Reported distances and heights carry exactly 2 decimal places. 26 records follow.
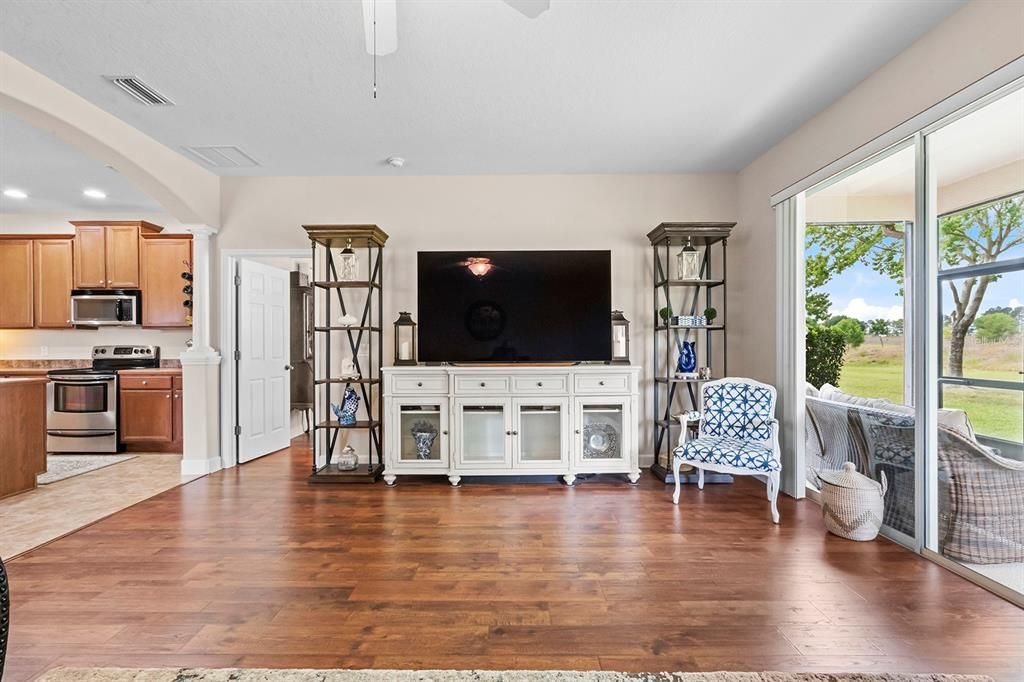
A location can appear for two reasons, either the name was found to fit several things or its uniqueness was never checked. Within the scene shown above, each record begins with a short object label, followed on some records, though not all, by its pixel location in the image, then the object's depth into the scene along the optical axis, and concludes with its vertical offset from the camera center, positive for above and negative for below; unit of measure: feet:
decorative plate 13.38 -2.73
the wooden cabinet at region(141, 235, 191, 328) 17.99 +2.24
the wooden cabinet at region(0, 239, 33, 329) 18.12 +2.13
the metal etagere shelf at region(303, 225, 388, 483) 13.58 -0.02
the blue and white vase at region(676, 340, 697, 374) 13.78 -0.56
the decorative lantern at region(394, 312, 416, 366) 13.93 +0.01
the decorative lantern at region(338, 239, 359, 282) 14.17 +2.16
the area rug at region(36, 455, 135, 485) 14.05 -3.84
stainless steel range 16.90 -2.37
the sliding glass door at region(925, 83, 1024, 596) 7.77 -0.07
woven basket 9.32 -3.17
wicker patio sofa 7.70 -2.55
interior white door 15.66 -0.67
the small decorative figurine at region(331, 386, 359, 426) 13.66 -1.91
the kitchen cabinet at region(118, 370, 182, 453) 17.17 -2.30
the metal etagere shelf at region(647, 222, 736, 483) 13.80 +0.30
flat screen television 13.98 +0.97
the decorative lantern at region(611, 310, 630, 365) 14.17 -0.02
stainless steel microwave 17.95 +1.22
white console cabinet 13.23 -2.17
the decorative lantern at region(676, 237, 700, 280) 13.96 +2.12
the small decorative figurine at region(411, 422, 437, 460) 13.39 -2.62
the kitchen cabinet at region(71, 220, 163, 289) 17.99 +3.18
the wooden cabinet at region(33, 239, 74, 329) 18.12 +2.31
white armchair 10.84 -2.34
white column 14.55 -1.33
